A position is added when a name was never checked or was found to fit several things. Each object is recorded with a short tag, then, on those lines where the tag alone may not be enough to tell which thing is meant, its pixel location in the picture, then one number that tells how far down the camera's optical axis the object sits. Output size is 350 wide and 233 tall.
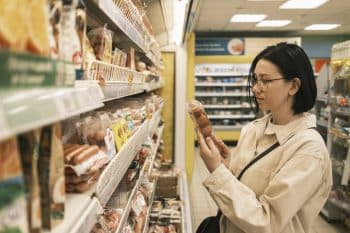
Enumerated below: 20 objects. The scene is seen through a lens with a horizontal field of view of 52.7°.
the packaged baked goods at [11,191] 0.45
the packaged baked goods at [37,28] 0.50
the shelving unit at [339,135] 4.16
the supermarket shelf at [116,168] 1.00
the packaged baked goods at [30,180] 0.54
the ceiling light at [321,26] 9.36
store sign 9.75
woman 1.42
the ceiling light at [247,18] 8.05
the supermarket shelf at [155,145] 2.83
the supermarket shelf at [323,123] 4.92
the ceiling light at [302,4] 6.81
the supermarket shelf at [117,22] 1.17
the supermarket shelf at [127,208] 1.43
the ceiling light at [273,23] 8.78
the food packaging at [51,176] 0.62
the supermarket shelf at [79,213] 0.70
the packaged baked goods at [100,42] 1.32
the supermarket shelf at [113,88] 0.87
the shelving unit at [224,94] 9.91
